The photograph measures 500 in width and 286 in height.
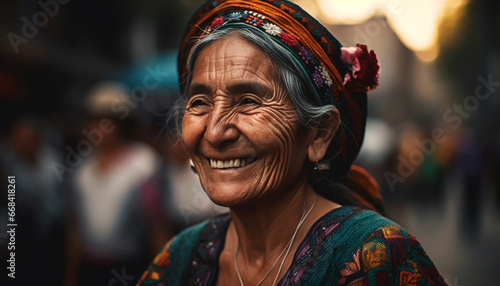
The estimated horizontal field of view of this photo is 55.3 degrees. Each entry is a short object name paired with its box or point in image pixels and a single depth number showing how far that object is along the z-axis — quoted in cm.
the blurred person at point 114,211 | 379
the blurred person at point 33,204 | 392
